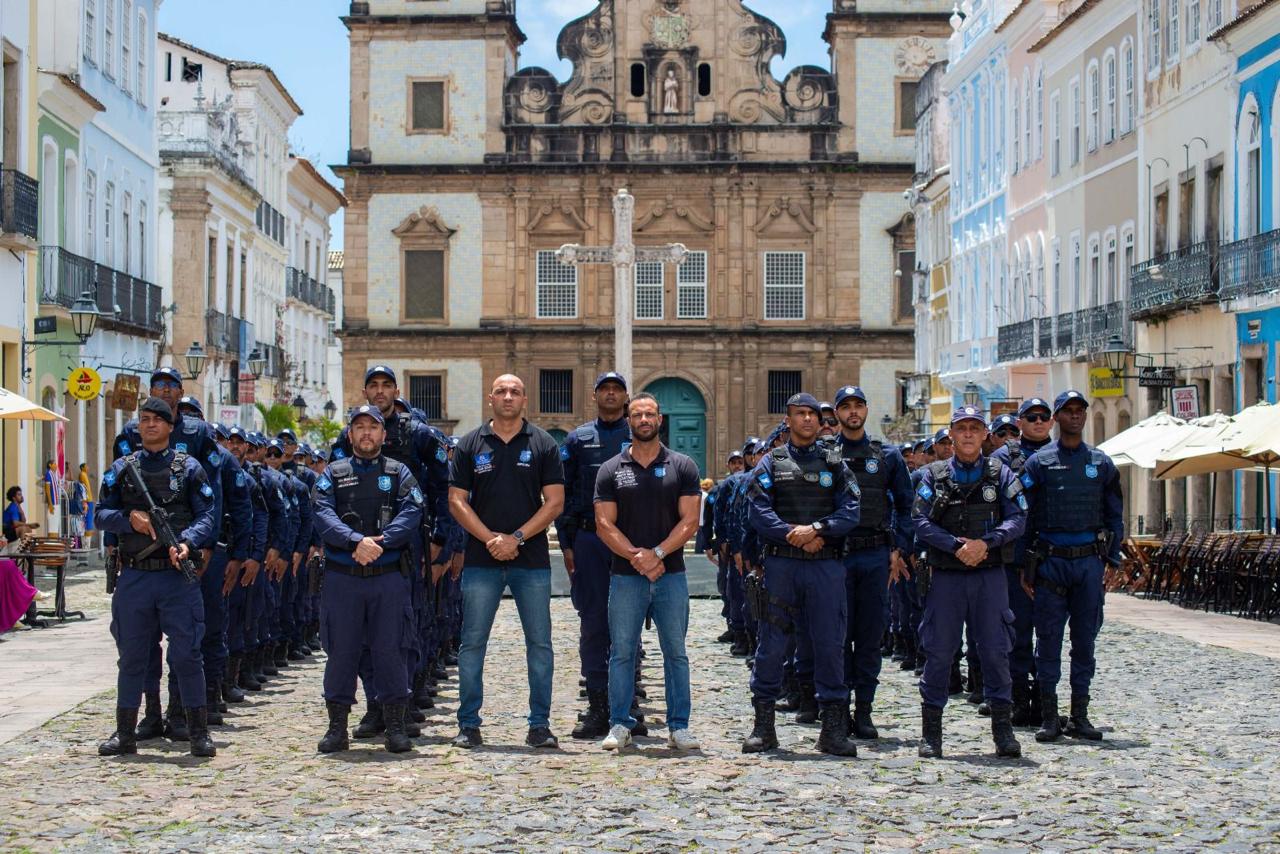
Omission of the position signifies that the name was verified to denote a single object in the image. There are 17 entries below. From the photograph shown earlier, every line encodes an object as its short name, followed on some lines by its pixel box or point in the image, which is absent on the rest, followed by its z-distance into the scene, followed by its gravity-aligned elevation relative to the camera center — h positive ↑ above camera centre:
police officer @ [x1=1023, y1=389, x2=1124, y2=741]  12.63 -0.34
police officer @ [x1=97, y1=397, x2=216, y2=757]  11.56 -0.58
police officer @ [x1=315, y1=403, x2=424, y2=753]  11.86 -0.50
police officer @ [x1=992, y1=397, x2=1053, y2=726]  12.99 -0.61
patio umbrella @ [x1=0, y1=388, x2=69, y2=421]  22.05 +0.76
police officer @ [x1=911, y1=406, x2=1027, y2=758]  11.76 -0.40
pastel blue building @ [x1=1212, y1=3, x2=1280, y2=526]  28.34 +3.49
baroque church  65.31 +7.71
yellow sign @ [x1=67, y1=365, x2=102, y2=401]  29.56 +1.36
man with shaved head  12.16 -0.23
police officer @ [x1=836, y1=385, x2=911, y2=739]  12.78 -0.35
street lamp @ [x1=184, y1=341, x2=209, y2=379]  36.94 +2.11
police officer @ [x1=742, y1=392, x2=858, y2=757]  11.76 -0.40
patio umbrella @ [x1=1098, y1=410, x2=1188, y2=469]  24.31 +0.51
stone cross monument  36.91 +3.84
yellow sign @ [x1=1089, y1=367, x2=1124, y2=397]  33.41 +1.53
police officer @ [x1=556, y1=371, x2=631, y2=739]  12.86 -0.31
